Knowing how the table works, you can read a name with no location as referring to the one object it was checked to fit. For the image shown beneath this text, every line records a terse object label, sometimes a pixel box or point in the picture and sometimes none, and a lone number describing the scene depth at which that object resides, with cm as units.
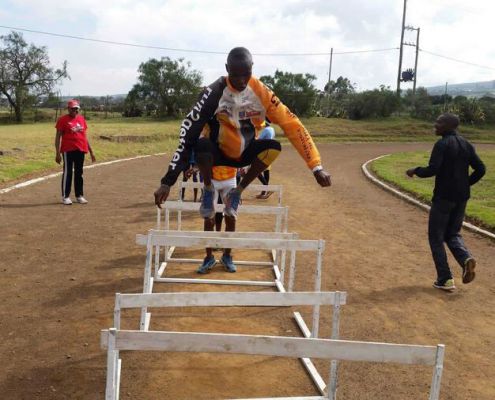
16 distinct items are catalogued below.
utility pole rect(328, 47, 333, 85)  5771
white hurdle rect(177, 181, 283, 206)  704
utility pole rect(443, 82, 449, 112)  4486
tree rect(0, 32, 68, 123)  5044
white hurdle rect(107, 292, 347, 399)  321
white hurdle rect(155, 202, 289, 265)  609
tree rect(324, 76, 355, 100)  7226
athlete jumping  438
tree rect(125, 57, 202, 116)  4853
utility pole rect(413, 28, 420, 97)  4875
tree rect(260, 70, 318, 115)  4538
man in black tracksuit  595
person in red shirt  991
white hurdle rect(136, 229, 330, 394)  460
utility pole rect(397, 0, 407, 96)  4634
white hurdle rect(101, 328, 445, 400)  254
